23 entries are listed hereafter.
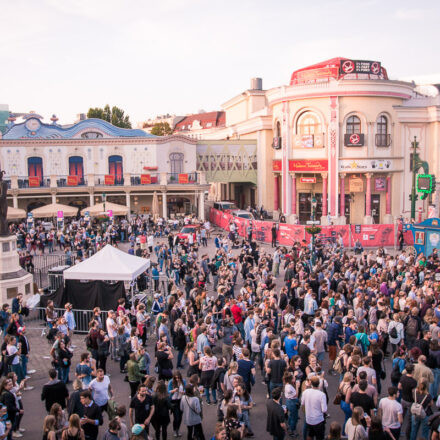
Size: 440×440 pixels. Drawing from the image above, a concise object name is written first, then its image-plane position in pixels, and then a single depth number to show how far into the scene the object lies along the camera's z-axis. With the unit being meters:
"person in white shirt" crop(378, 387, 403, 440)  8.30
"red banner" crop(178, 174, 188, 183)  42.09
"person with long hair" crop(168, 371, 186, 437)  9.29
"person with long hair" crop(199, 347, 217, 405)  10.51
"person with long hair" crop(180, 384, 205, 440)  8.87
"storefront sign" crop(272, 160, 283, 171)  43.06
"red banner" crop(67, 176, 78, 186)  40.69
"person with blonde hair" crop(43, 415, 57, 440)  7.39
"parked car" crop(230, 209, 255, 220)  38.05
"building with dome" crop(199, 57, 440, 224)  38.84
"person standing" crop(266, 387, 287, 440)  8.41
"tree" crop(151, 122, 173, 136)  83.38
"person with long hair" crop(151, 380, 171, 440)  8.90
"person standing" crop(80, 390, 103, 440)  8.38
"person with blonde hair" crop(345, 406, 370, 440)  7.59
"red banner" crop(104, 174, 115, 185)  41.16
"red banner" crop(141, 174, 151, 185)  41.72
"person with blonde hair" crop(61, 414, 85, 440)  7.47
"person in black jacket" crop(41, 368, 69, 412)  9.34
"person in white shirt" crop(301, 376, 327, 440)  8.55
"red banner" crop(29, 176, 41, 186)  39.91
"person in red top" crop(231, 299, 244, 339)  13.89
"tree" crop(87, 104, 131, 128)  69.69
